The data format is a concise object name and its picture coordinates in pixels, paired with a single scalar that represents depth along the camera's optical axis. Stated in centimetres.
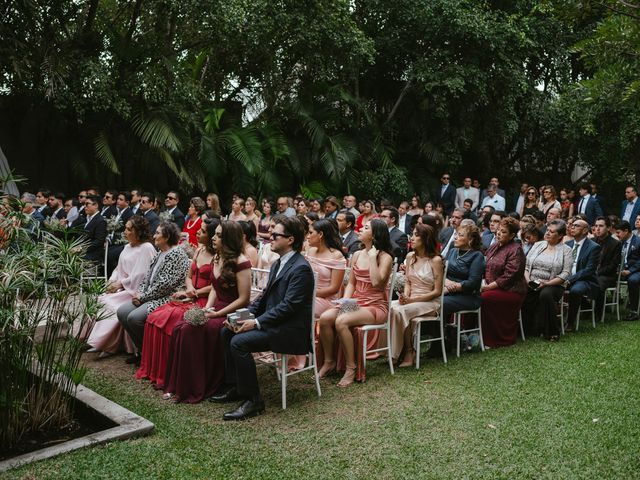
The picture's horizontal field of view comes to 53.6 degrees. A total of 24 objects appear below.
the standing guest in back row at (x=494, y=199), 1484
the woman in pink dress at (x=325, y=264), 667
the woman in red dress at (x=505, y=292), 746
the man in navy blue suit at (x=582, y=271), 829
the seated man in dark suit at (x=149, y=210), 1044
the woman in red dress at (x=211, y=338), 562
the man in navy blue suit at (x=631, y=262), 938
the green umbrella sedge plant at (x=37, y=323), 421
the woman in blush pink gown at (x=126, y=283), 691
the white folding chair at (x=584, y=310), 834
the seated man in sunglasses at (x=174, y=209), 1098
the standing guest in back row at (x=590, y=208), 1392
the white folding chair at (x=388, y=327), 613
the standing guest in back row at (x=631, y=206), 1261
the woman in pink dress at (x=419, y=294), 665
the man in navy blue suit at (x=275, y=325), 523
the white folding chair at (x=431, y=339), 657
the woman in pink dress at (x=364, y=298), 616
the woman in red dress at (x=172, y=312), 602
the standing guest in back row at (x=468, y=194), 1683
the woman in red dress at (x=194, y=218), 1034
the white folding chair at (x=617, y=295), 892
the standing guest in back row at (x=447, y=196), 1686
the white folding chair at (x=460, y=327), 704
